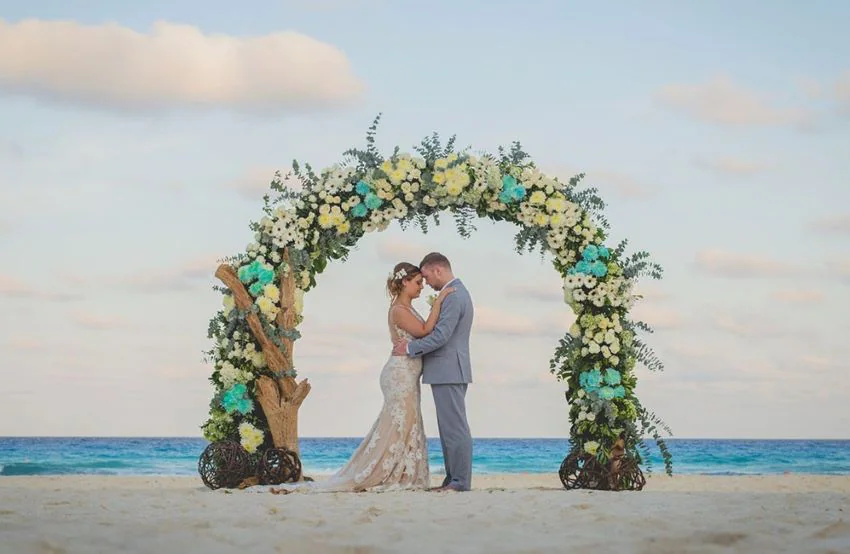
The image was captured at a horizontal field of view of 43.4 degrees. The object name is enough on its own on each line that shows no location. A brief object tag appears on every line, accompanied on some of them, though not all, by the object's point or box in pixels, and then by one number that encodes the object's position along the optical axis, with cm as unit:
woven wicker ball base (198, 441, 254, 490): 1025
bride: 976
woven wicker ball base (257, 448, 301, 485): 1032
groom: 970
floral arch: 1043
